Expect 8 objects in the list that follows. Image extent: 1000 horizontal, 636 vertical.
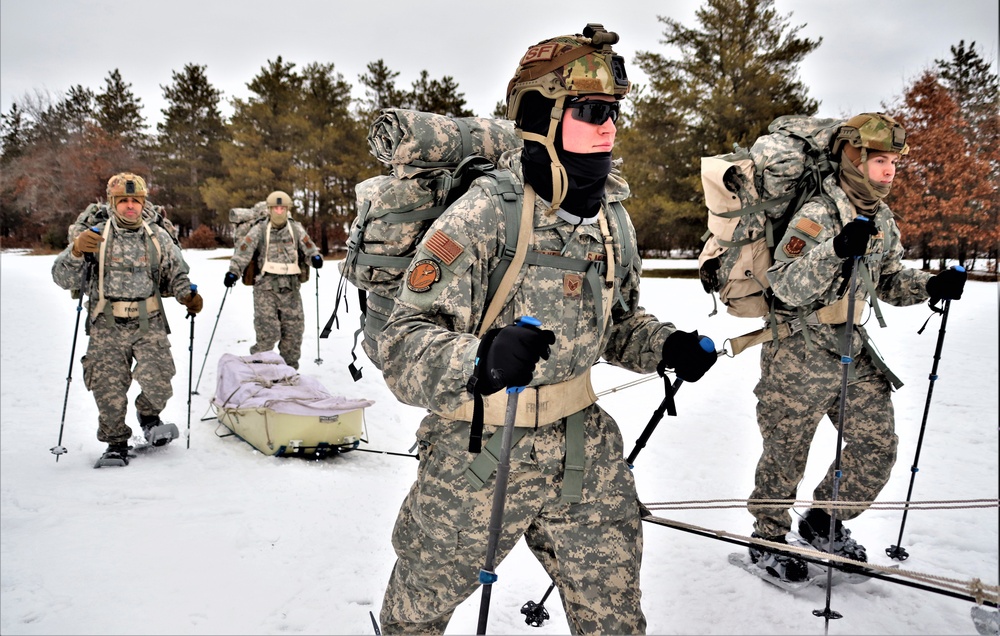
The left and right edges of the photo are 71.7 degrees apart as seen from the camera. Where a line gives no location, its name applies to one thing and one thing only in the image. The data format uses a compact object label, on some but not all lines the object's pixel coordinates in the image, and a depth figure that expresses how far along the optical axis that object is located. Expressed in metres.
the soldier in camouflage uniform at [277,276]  10.09
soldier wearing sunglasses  2.53
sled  6.89
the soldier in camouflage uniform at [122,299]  6.83
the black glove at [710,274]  4.86
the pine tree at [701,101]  22.77
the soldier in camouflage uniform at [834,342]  4.09
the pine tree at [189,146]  41.69
